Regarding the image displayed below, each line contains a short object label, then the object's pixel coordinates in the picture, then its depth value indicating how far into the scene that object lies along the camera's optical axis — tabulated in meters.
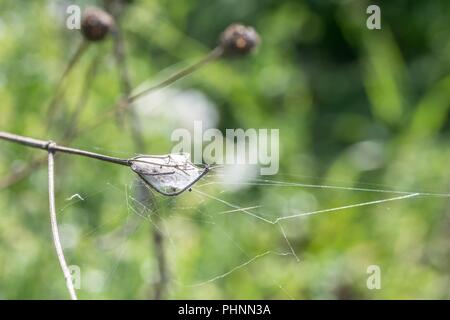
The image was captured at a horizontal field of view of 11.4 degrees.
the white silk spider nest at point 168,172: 0.55
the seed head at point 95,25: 0.63
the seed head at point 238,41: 0.64
